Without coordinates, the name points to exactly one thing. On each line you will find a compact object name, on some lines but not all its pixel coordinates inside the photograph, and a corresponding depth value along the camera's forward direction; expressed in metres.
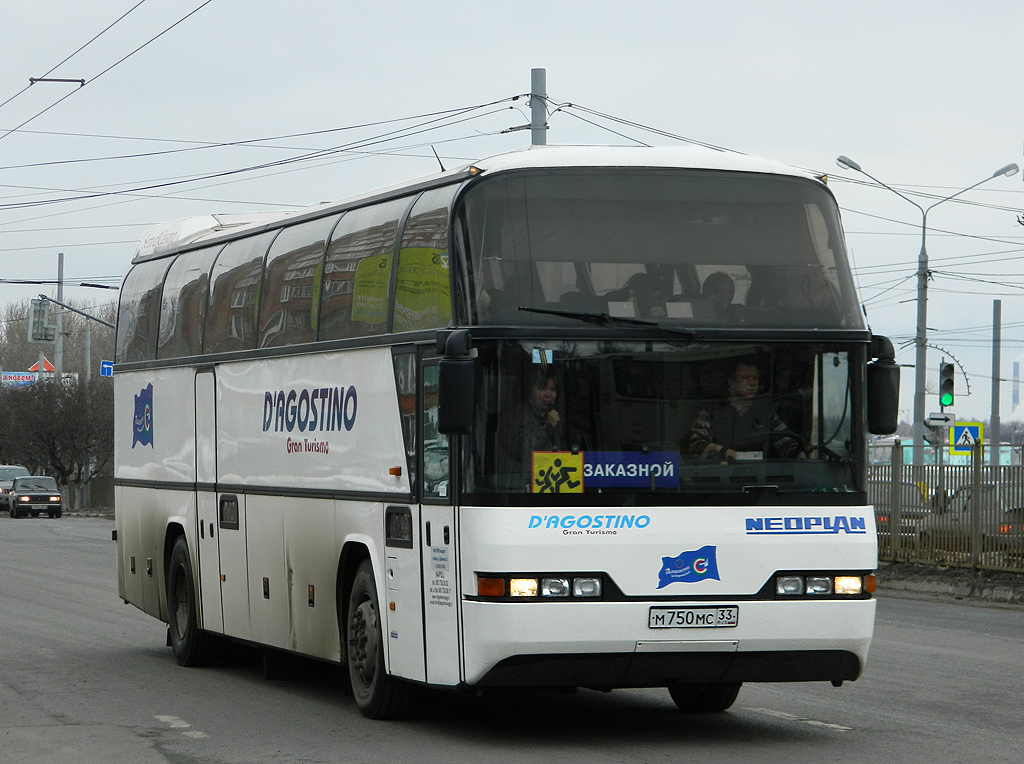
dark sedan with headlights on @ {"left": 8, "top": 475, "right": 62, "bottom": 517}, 61.25
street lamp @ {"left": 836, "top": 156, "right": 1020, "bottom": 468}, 35.66
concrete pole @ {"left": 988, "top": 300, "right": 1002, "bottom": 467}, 51.25
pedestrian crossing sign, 32.22
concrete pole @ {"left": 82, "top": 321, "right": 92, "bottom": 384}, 77.31
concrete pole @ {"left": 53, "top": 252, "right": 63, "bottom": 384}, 73.71
